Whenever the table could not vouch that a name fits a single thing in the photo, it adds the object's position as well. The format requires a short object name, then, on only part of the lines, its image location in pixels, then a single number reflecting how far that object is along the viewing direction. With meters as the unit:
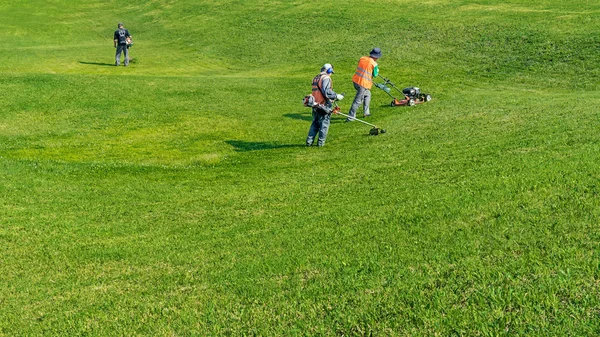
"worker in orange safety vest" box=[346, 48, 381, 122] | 20.55
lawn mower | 22.33
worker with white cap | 16.53
